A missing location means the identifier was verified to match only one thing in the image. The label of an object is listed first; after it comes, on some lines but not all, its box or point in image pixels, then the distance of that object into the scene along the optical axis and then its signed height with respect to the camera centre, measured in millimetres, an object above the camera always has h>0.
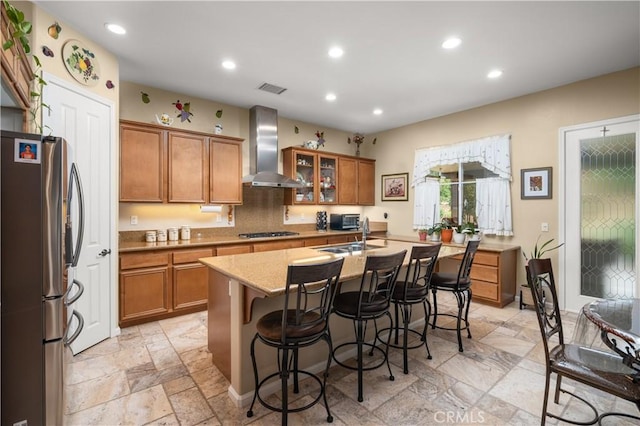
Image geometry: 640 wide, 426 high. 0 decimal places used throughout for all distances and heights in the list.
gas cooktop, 4688 -372
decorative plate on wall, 2723 +1400
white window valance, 4477 +929
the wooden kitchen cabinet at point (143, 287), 3365 -880
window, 4512 +460
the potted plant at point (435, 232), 4996 -337
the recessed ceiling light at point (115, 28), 2682 +1654
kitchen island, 2035 -704
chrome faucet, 3323 -191
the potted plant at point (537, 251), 4047 -530
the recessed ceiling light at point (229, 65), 3352 +1661
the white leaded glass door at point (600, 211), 3520 +17
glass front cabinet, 5250 +675
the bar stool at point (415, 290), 2461 -678
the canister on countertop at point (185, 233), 4188 -302
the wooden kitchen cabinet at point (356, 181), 5922 +630
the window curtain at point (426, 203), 5354 +160
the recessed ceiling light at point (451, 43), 2854 +1637
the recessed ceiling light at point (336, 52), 3041 +1651
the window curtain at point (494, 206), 4465 +93
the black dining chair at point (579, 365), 1587 -891
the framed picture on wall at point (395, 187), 5867 +497
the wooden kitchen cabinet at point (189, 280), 3717 -871
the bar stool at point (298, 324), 1679 -707
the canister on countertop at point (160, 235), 4018 -322
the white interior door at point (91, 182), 2697 +288
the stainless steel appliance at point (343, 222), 5762 -197
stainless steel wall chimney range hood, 4785 +1063
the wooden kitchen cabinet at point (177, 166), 3602 +600
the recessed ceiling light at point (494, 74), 3521 +1649
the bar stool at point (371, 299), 2078 -674
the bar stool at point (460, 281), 2893 -685
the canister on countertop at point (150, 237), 3871 -332
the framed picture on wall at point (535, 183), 4094 +403
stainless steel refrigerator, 1591 -378
